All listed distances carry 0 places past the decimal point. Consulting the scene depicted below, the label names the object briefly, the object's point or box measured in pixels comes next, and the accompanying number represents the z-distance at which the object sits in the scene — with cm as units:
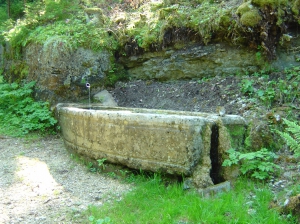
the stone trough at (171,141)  402
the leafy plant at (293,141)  334
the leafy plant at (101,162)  477
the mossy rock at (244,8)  599
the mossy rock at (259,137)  430
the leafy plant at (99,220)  335
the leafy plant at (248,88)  580
